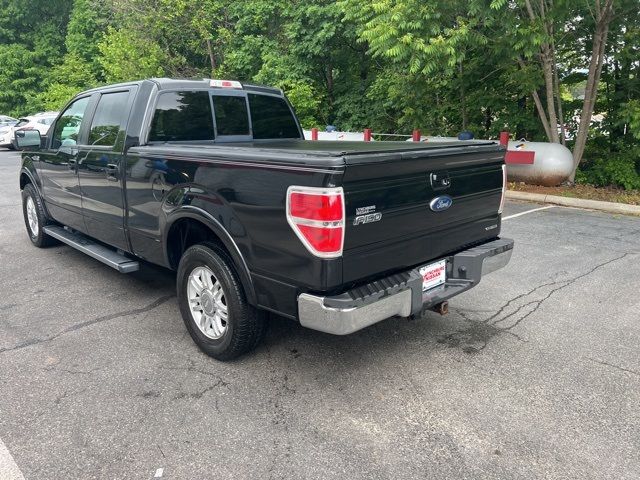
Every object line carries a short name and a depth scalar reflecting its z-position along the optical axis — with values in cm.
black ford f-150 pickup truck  281
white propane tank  1072
